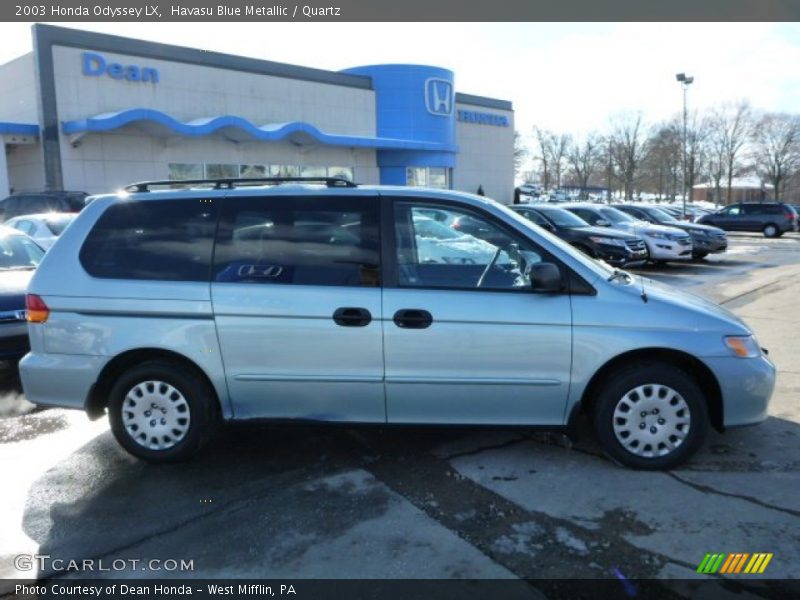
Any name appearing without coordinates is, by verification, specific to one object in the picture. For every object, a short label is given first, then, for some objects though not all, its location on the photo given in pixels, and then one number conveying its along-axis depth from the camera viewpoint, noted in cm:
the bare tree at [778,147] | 6900
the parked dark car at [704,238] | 1636
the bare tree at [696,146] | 6950
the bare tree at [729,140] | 7275
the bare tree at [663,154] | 7200
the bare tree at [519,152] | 9381
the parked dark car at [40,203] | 1539
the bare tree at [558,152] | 9638
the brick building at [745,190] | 7745
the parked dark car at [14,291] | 602
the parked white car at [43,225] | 1023
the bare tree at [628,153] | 7750
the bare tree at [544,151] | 9831
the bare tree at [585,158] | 8579
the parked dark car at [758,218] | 2873
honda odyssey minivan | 386
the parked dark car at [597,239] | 1327
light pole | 3206
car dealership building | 1973
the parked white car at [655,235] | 1512
